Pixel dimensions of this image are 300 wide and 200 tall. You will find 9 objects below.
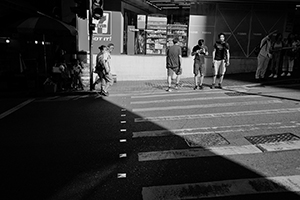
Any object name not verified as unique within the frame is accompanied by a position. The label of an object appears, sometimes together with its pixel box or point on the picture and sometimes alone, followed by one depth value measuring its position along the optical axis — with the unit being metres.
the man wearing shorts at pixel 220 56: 9.94
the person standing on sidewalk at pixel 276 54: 11.66
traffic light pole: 10.46
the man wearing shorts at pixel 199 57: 9.87
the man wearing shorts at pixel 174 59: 9.97
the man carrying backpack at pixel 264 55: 11.13
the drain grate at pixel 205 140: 4.77
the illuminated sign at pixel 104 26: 13.98
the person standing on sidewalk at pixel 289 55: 11.70
